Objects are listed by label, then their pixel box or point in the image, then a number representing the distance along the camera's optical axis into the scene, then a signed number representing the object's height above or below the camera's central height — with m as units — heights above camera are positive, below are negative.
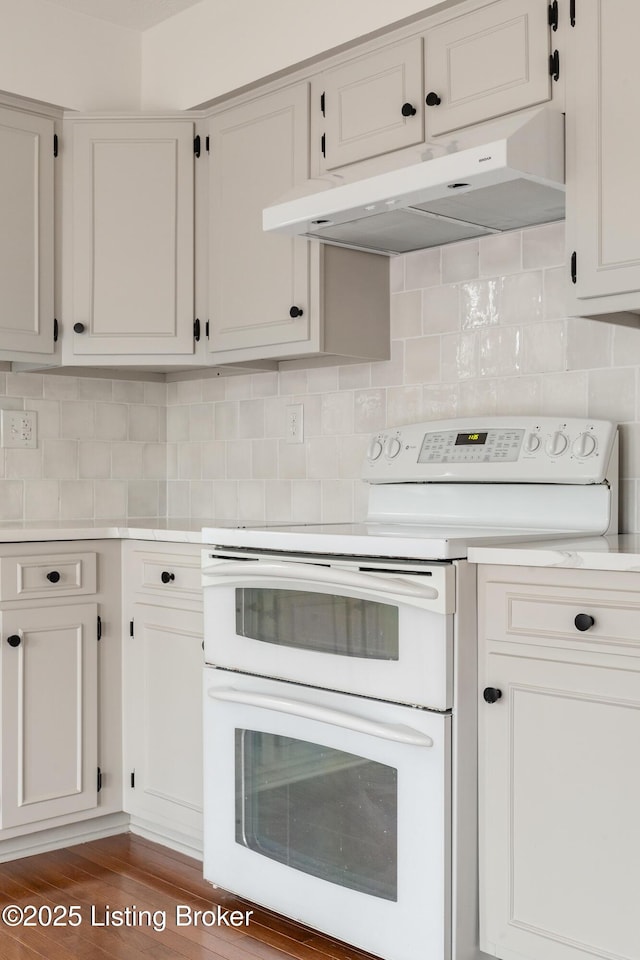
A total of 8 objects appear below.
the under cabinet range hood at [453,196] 2.02 +0.62
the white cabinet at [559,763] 1.70 -0.51
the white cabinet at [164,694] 2.67 -0.60
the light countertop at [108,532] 2.66 -0.15
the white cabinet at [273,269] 2.72 +0.59
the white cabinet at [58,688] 2.67 -0.58
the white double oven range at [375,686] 1.89 -0.43
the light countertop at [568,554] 1.69 -0.13
